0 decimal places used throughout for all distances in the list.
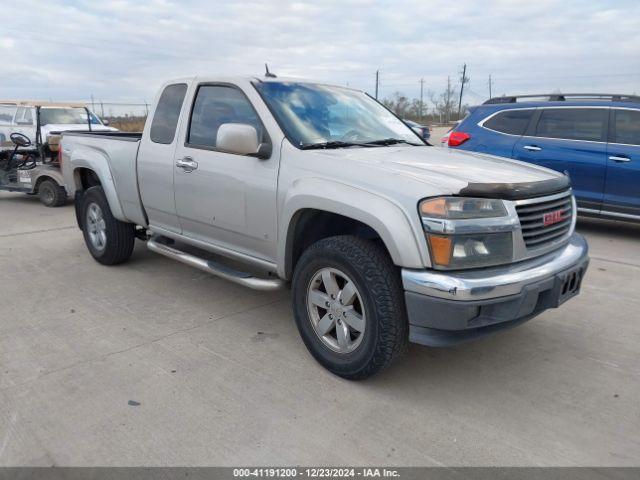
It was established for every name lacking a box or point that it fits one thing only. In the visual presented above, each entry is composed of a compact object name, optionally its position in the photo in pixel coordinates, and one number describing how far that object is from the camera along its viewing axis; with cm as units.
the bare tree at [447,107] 5319
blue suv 636
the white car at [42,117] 1249
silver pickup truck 266
